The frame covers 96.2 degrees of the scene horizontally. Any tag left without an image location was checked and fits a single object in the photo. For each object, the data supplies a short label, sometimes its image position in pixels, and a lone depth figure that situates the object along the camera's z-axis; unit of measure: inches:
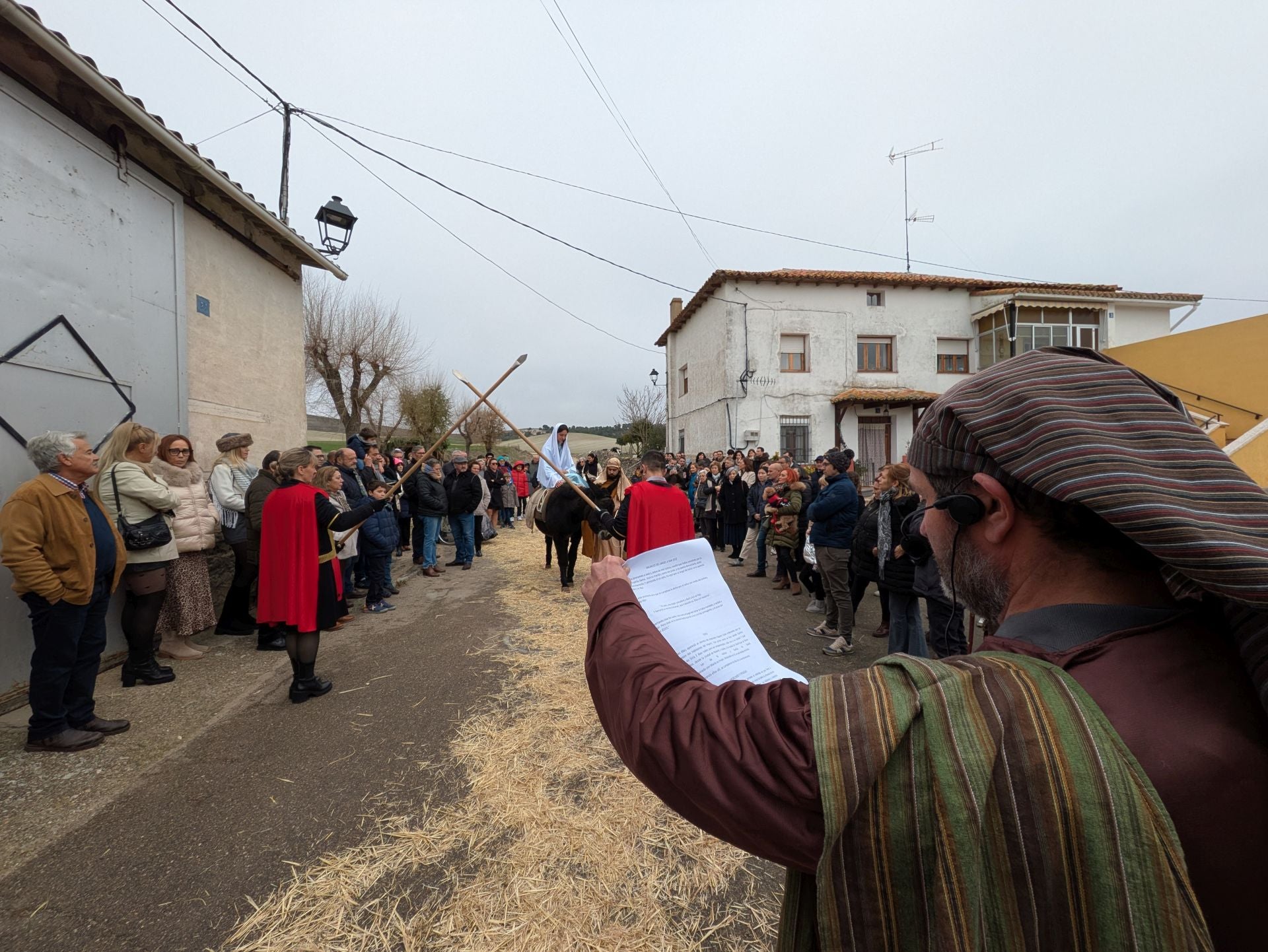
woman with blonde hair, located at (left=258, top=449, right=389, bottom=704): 165.9
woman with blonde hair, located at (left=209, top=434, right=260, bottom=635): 224.8
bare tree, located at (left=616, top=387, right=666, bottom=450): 1364.4
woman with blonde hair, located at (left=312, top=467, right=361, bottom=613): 206.7
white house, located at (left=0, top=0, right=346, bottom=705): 165.0
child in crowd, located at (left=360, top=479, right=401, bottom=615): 276.4
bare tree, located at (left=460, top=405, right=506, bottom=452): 1302.9
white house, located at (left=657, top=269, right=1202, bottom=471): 800.9
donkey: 339.6
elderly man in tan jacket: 134.2
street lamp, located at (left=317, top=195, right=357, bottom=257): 315.3
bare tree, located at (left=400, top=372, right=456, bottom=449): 1056.2
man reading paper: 25.4
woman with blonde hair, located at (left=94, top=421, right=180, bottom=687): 174.4
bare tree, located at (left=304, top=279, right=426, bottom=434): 711.7
